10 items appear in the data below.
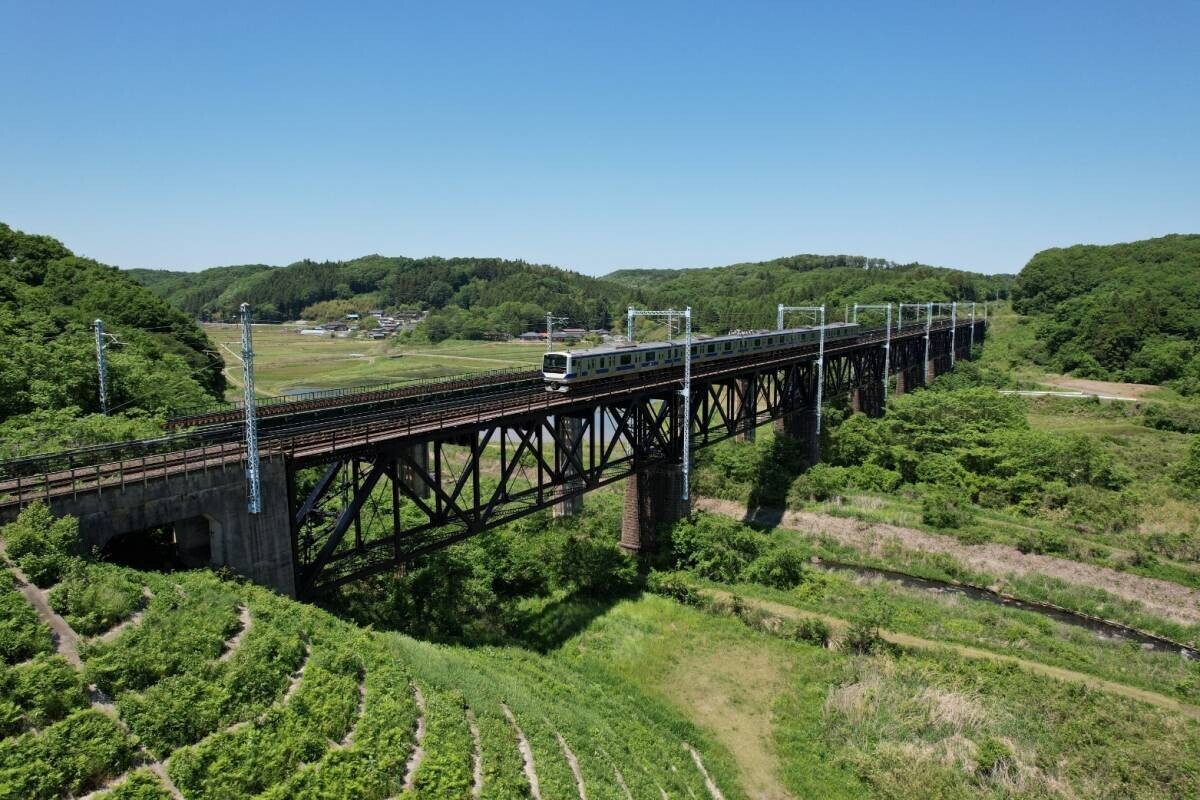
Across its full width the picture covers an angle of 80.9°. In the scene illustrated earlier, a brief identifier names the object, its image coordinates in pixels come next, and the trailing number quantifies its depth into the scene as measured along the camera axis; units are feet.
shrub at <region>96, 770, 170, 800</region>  42.45
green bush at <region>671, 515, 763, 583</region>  124.06
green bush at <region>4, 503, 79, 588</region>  56.59
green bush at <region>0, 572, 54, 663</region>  49.34
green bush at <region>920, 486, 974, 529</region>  149.38
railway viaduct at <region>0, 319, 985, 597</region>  65.77
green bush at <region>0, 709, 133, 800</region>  41.11
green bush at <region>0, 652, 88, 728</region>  45.78
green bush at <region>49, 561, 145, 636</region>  54.49
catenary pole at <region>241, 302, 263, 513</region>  66.59
